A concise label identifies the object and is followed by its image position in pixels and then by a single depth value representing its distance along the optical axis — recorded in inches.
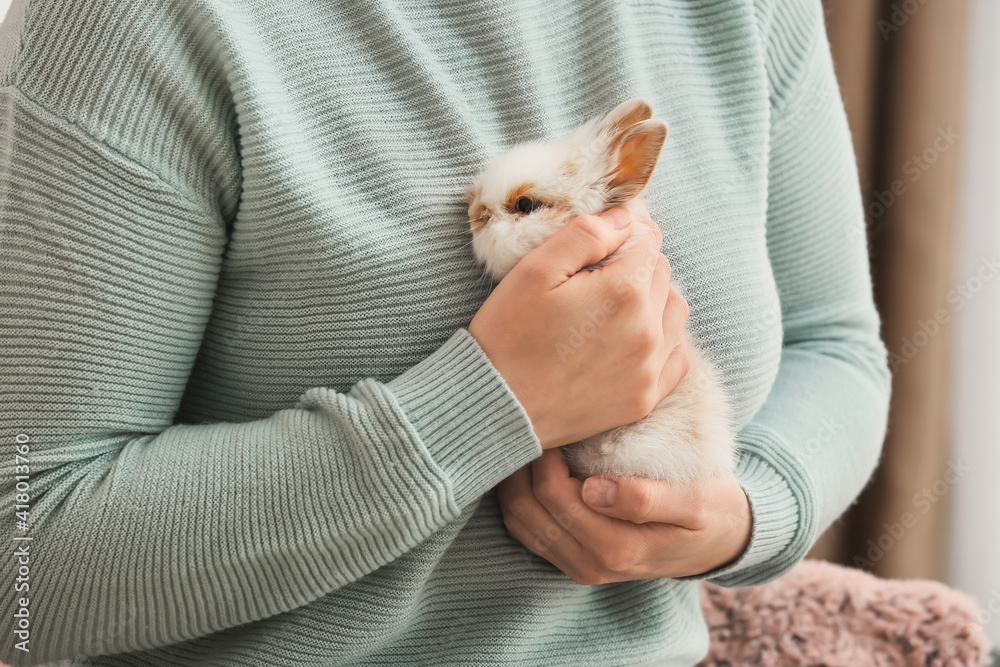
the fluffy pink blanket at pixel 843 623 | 44.5
